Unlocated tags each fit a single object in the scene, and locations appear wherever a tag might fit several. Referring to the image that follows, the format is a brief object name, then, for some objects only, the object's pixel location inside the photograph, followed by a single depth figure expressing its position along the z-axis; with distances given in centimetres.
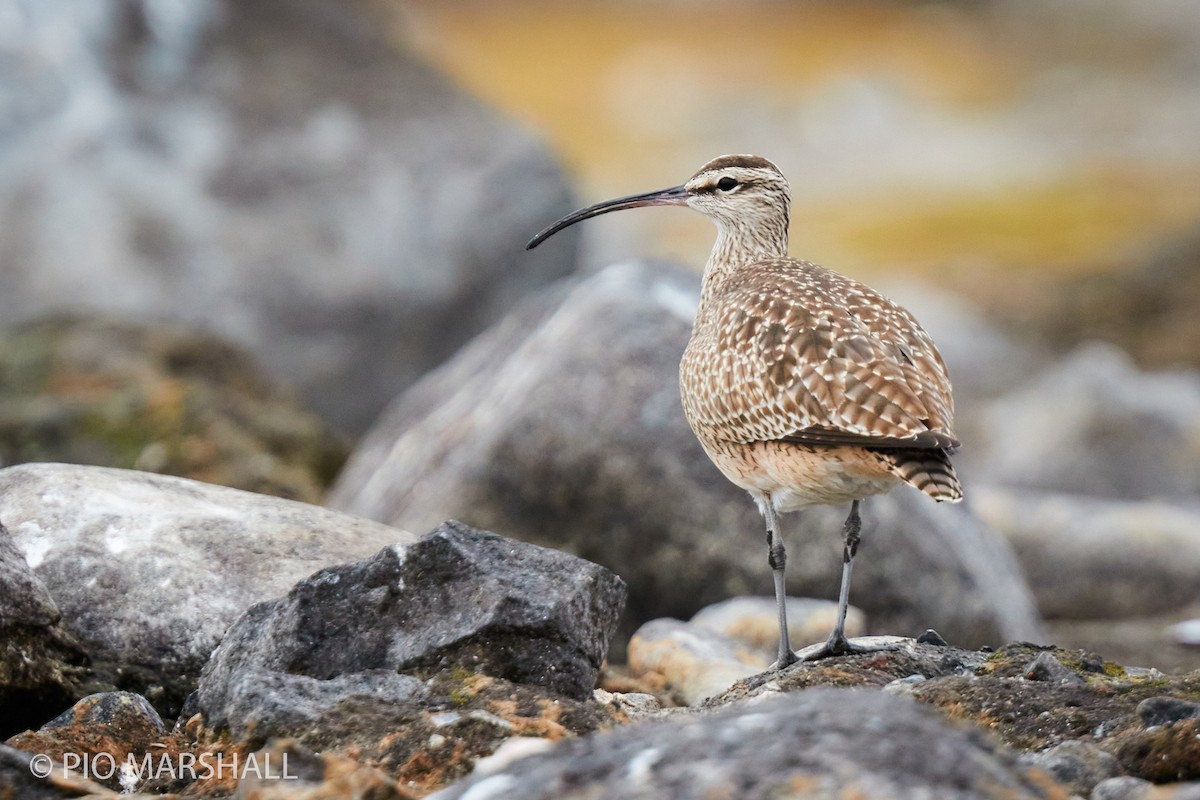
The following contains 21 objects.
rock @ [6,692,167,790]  1220
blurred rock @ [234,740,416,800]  1008
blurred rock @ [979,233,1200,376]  4969
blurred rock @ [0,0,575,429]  3303
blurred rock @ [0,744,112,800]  1037
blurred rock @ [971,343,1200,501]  3349
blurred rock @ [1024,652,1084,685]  1304
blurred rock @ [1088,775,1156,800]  1020
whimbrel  1427
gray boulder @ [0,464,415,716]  1450
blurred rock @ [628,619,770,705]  1628
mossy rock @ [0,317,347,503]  2442
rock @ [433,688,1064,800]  879
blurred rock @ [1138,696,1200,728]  1127
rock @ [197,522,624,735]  1287
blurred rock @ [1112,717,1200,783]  1035
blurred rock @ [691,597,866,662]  1855
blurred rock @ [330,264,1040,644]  2055
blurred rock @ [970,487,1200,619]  2652
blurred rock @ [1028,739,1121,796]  1059
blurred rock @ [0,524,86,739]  1291
